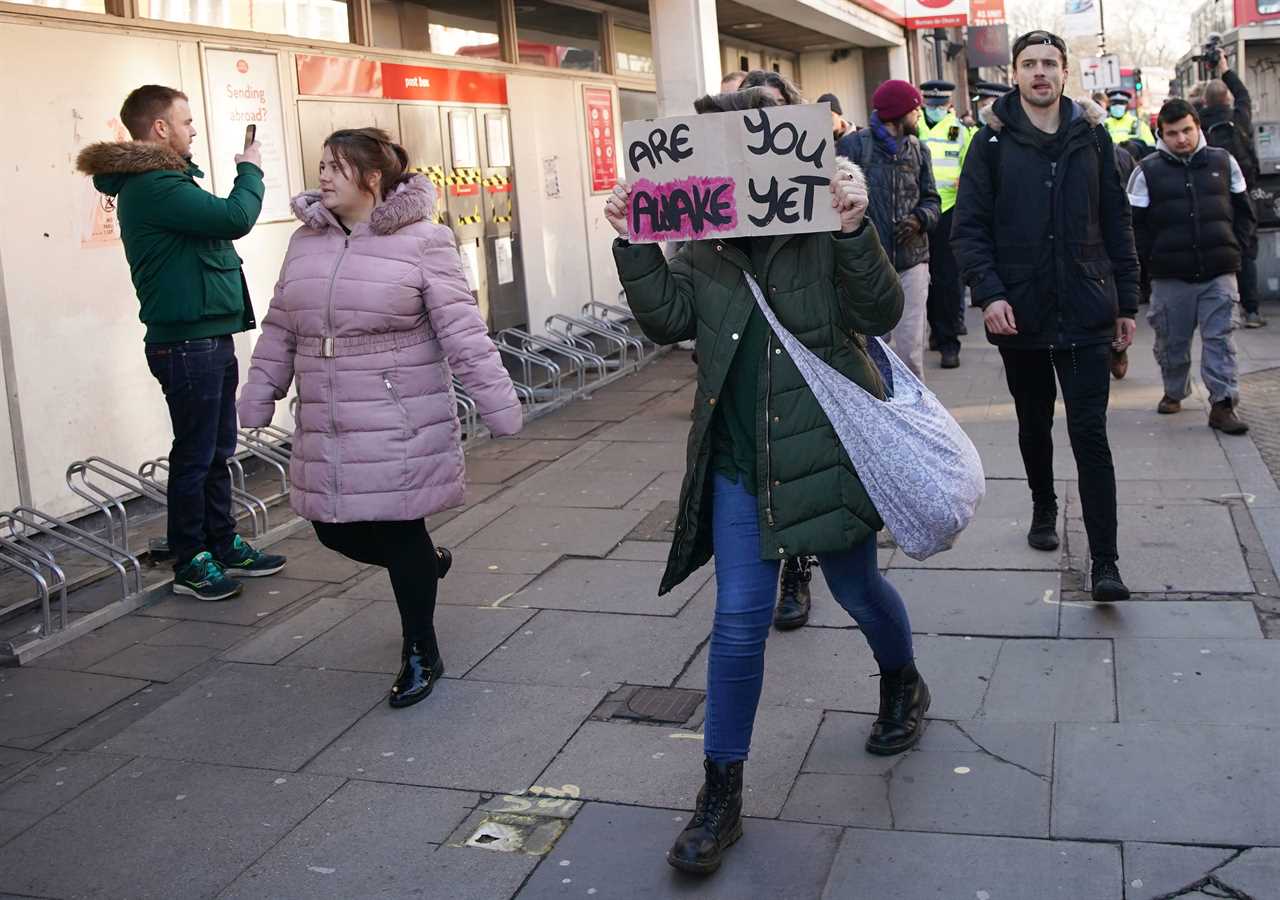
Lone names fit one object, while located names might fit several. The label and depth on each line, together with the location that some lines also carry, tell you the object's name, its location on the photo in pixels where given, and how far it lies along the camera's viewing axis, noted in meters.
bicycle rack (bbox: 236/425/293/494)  7.59
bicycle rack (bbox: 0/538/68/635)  5.66
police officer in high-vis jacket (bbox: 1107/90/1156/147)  18.20
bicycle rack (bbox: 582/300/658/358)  12.71
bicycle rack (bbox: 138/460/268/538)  7.11
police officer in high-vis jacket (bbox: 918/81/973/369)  11.30
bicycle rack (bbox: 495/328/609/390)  10.95
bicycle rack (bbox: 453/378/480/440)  9.20
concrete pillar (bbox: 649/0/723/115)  11.97
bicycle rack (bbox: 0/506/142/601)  6.07
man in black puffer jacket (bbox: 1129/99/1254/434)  8.31
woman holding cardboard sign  3.71
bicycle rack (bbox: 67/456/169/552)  6.57
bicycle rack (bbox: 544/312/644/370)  11.84
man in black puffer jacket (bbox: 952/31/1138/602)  5.37
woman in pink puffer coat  4.74
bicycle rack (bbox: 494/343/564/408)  10.48
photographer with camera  11.92
